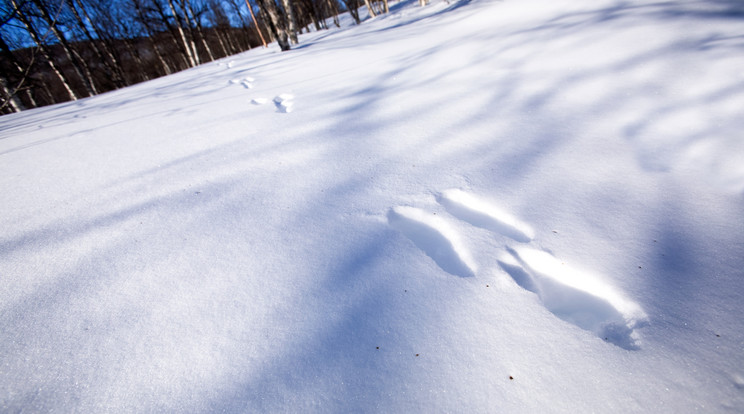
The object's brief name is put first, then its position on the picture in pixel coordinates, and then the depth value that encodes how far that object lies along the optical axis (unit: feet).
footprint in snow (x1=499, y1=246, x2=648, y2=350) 2.09
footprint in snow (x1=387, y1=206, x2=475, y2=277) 2.66
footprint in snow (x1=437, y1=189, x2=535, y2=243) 2.92
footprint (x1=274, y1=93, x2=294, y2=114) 6.43
